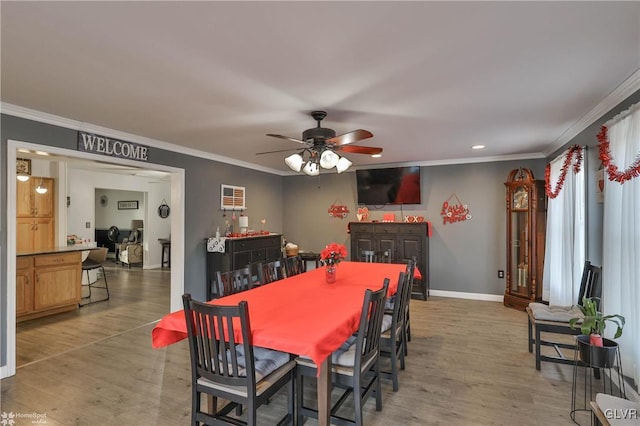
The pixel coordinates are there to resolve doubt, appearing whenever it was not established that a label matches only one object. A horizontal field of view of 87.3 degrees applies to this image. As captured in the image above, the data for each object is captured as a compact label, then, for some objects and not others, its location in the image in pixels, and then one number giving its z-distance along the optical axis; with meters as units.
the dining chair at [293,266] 3.79
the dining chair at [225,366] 1.73
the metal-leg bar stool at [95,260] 5.58
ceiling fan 2.93
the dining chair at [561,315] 2.92
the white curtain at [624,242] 2.31
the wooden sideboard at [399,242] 5.57
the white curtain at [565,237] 3.63
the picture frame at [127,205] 10.38
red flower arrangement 3.25
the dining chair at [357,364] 2.07
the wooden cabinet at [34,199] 5.48
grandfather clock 4.79
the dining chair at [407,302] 2.98
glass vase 3.20
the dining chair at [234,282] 2.75
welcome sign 3.49
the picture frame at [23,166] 5.22
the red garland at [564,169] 3.48
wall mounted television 5.90
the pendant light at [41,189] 5.61
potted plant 2.17
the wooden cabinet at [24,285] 4.35
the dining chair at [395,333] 2.67
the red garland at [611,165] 2.23
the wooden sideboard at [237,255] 4.98
